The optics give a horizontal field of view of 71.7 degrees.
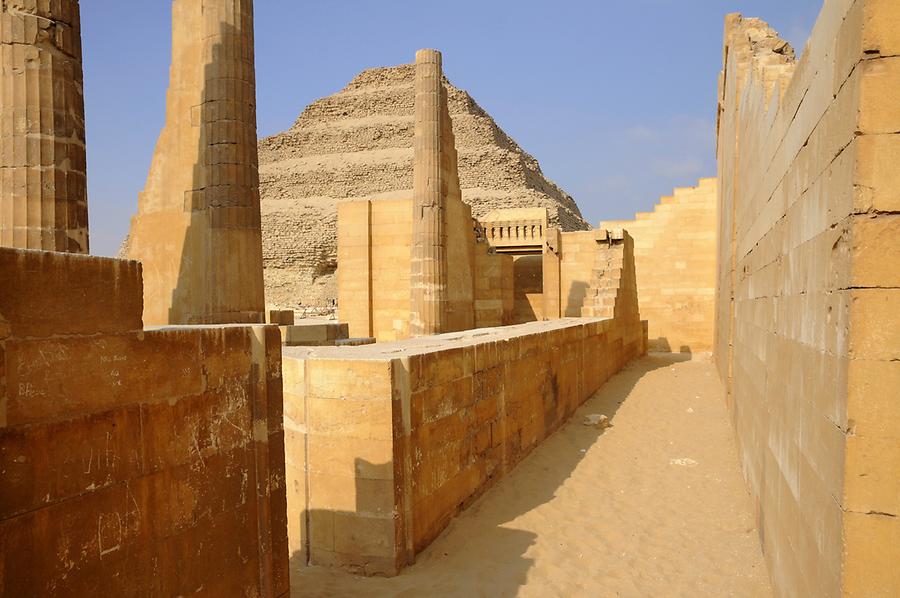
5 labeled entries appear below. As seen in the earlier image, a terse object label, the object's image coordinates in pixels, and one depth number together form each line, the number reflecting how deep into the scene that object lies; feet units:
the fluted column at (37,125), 17.58
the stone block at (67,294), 6.95
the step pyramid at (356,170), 155.53
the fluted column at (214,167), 26.84
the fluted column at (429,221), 42.01
